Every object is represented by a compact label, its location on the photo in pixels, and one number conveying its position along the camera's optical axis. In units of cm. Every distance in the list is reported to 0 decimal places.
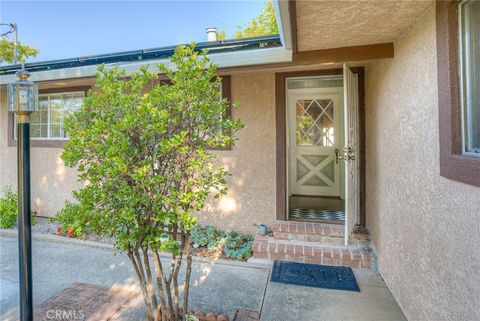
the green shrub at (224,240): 470
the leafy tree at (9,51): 1346
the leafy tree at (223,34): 2019
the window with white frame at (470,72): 204
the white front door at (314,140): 600
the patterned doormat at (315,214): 521
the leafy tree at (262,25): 1668
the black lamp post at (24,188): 238
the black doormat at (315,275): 377
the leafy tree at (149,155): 230
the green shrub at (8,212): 612
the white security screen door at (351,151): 403
